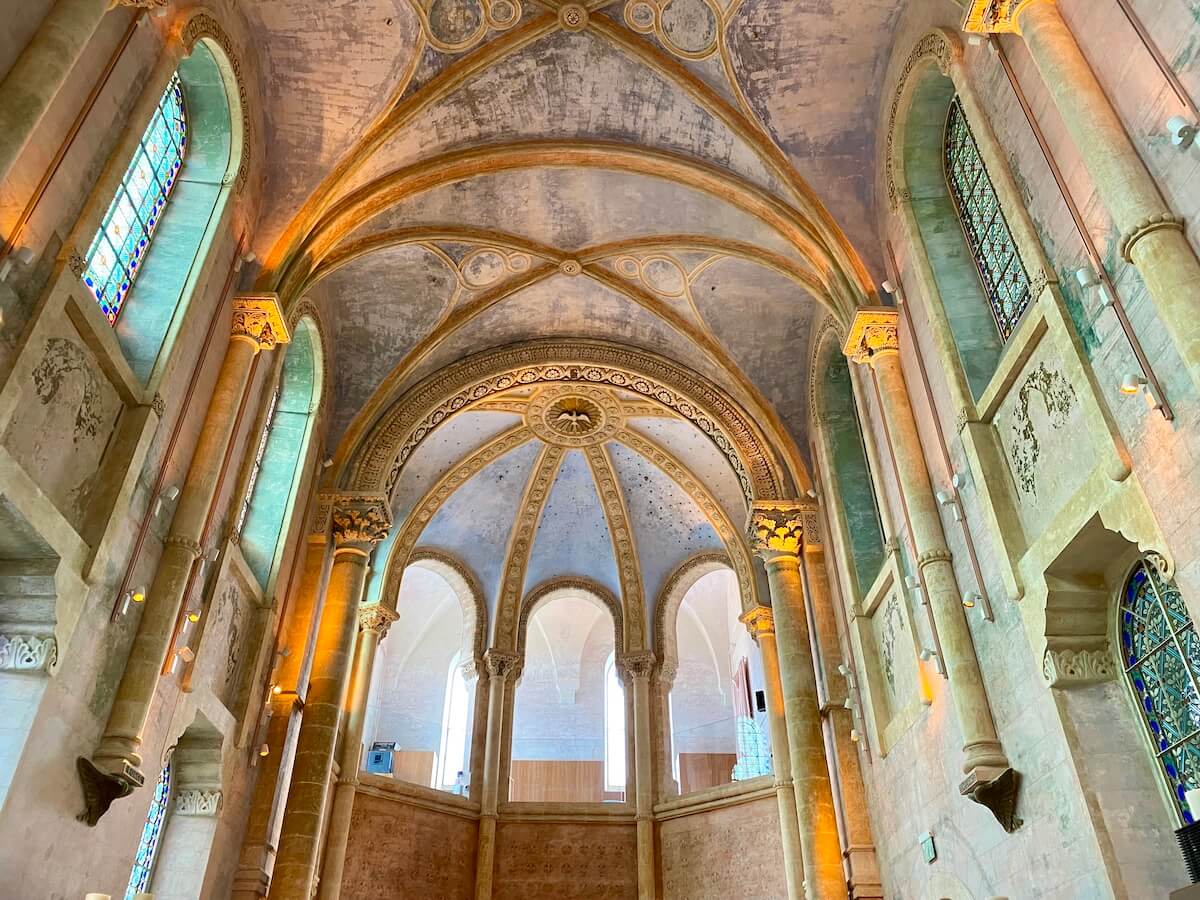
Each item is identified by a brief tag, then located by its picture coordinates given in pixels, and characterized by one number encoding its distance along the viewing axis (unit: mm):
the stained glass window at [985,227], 8820
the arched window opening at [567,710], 21641
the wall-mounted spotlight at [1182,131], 5680
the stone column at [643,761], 17297
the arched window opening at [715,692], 21047
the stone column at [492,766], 17266
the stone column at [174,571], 7641
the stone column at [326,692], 11859
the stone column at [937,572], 7660
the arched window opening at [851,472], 12711
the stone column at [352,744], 14594
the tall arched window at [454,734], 22297
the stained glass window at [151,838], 9492
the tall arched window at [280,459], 12445
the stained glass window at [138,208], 8609
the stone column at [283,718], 11148
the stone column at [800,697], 12352
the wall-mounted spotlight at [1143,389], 5805
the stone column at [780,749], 14101
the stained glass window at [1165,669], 6211
